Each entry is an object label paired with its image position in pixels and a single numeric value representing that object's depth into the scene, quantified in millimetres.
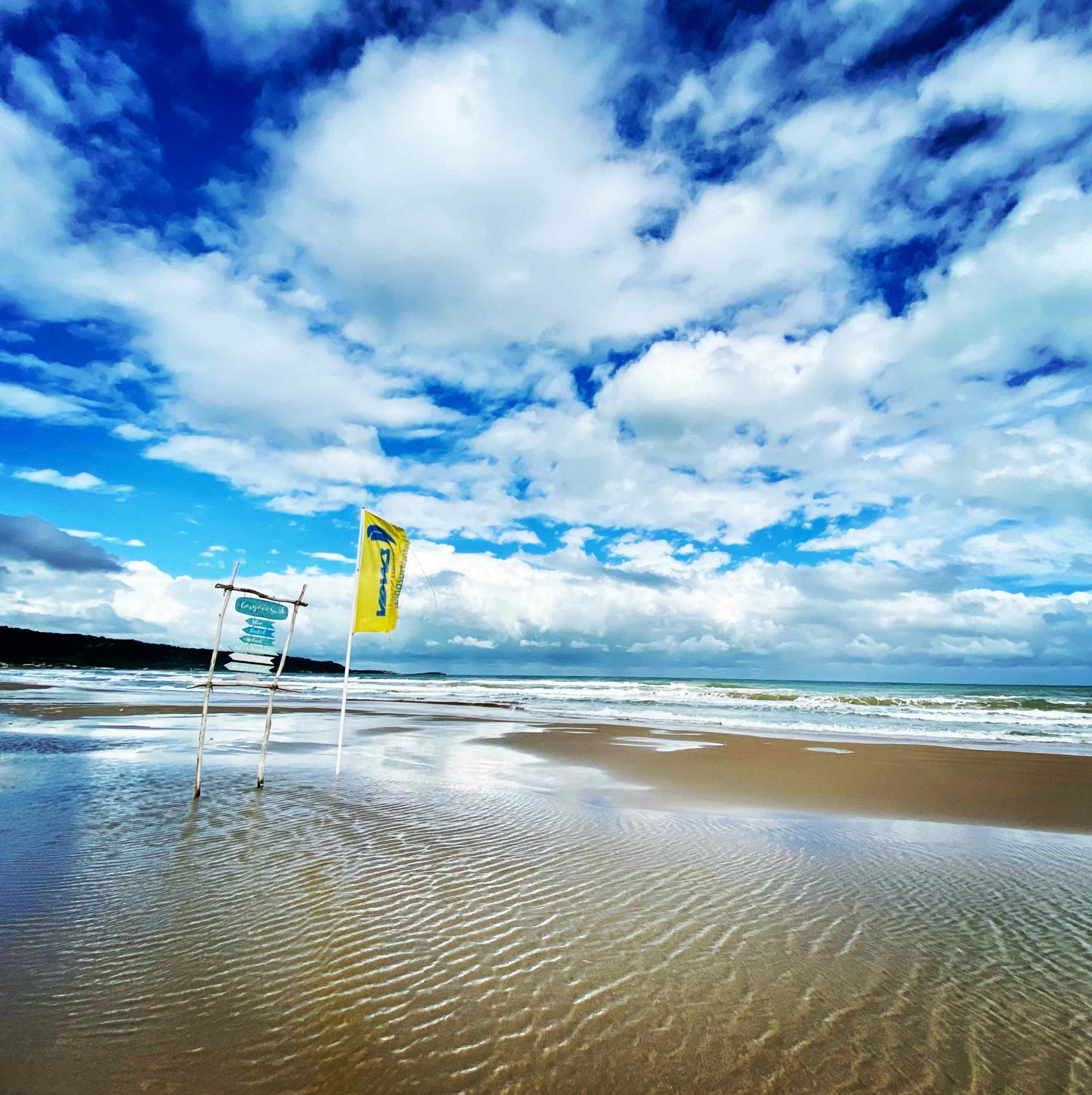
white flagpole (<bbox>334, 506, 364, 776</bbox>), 11172
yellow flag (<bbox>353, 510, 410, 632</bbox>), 11328
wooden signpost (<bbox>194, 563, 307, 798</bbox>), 10391
